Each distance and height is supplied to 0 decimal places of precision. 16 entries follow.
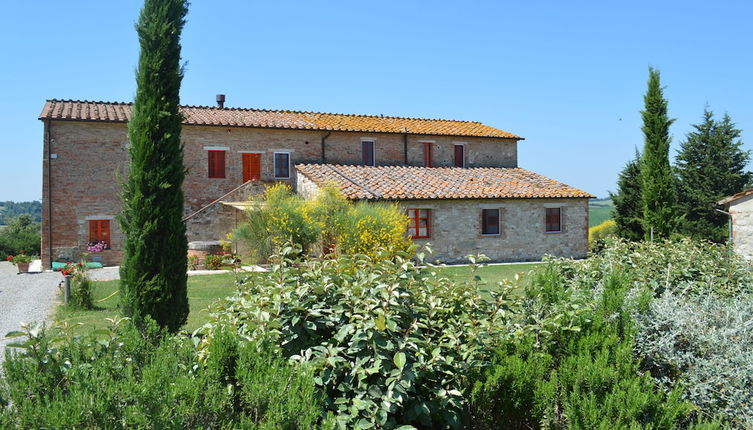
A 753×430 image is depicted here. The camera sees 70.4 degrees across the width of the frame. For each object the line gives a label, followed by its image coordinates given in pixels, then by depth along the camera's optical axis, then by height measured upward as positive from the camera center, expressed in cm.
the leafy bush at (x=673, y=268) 582 -55
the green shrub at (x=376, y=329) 348 -77
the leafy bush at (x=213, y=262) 1897 -131
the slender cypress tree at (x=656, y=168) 1866 +189
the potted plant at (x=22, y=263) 2020 -136
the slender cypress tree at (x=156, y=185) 745 +58
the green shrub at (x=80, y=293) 1185 -148
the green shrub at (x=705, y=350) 397 -104
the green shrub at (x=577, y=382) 340 -111
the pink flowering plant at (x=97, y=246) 2078 -76
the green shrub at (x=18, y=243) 2652 -79
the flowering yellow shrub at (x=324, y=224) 1634 +1
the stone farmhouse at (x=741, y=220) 1525 +1
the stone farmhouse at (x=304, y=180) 2100 +193
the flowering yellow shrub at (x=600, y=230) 3618 -58
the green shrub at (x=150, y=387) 262 -87
